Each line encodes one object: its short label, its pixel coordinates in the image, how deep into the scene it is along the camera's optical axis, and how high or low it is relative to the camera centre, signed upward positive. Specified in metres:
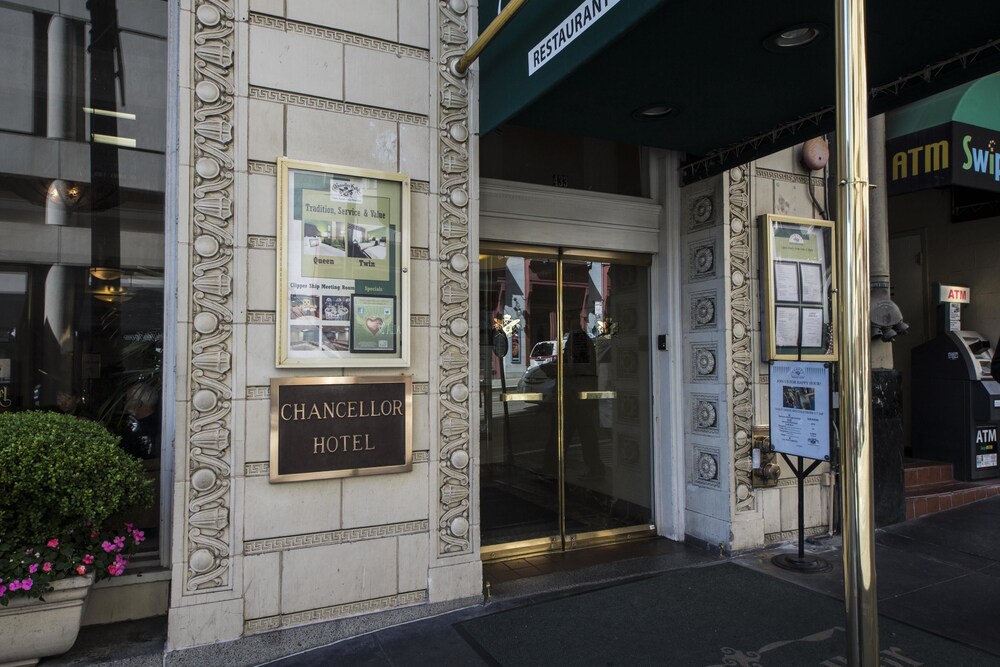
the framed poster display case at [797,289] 5.75 +0.60
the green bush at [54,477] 3.17 -0.66
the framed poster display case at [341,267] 4.04 +0.60
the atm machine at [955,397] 7.45 -0.59
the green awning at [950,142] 6.32 +2.25
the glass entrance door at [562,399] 5.67 -0.45
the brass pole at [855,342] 1.91 +0.03
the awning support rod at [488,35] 3.71 +2.10
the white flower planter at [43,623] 3.31 -1.49
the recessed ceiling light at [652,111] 4.62 +1.86
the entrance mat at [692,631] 3.67 -1.85
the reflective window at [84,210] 3.98 +0.99
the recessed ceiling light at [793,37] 3.54 +1.87
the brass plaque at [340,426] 3.99 -0.50
